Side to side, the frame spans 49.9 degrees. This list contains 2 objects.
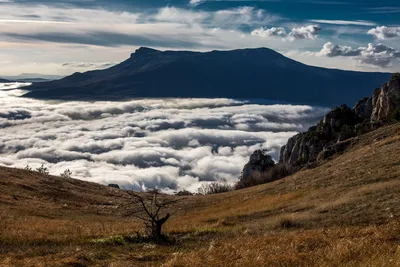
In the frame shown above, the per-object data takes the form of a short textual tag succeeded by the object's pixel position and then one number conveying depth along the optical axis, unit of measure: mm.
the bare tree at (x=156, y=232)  18606
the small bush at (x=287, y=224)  21344
